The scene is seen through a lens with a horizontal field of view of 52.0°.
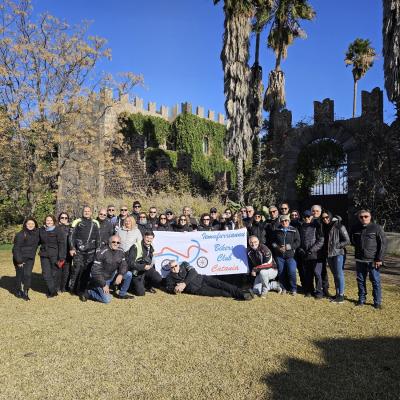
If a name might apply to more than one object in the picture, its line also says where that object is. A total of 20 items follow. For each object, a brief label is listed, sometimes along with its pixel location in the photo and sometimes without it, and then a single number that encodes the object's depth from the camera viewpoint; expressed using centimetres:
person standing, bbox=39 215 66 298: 772
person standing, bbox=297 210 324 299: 750
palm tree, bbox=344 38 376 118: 3338
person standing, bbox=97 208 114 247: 823
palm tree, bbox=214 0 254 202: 1973
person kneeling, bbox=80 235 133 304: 730
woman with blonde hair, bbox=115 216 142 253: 787
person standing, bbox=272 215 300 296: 775
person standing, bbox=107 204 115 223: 918
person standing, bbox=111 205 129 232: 859
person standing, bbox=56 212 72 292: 803
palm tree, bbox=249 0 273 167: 2122
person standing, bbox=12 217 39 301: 759
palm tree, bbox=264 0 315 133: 2145
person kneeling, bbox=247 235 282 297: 772
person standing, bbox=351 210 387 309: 672
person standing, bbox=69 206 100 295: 796
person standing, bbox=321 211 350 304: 722
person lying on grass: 765
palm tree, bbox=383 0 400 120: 1479
